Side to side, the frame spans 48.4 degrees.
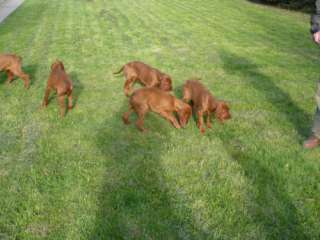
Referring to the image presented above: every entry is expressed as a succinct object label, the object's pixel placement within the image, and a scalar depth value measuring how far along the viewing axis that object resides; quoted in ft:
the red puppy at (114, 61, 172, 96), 18.60
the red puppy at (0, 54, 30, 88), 20.27
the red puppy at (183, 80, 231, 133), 15.69
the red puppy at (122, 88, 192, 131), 15.66
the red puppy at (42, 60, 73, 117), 16.22
